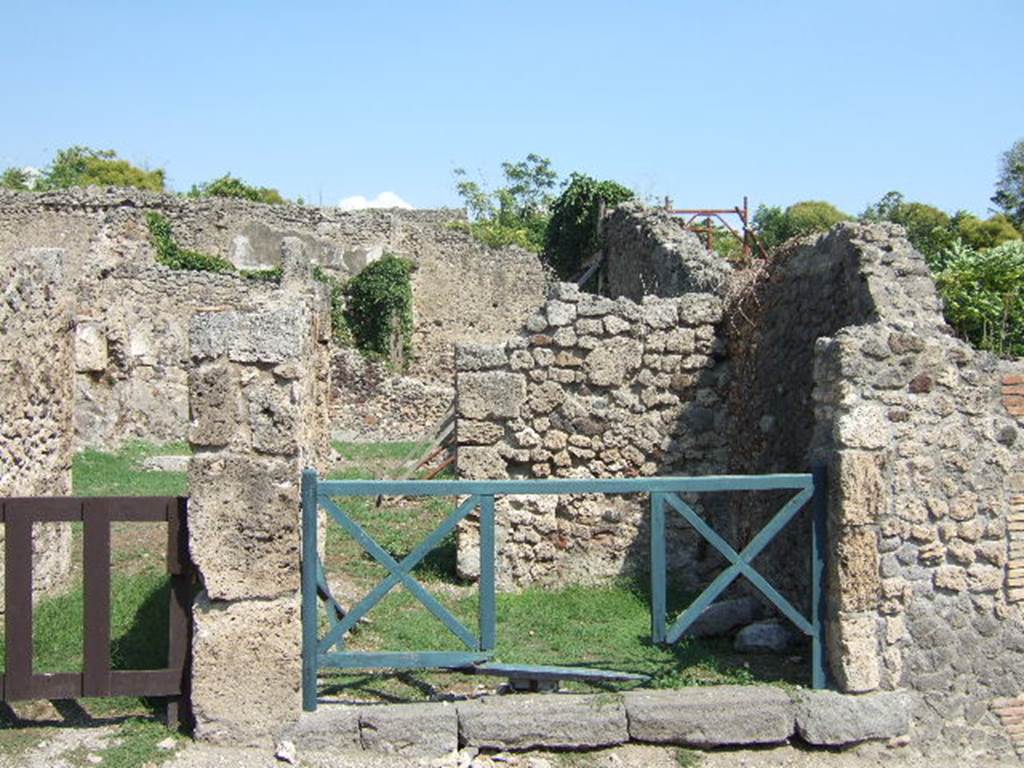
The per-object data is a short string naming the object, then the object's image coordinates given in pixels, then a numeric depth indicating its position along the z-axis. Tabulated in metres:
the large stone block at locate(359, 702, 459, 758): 4.99
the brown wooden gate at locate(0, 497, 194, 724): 4.98
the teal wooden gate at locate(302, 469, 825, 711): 5.03
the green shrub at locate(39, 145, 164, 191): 38.00
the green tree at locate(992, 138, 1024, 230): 38.97
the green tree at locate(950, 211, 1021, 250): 22.19
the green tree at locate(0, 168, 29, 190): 39.81
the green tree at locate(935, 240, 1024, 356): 9.18
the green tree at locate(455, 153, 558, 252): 47.72
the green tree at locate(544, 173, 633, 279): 20.38
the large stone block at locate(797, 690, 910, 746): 5.22
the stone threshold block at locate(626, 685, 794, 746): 5.14
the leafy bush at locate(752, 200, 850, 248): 34.06
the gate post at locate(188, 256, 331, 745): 4.94
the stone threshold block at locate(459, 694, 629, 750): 5.07
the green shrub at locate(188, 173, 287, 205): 32.59
